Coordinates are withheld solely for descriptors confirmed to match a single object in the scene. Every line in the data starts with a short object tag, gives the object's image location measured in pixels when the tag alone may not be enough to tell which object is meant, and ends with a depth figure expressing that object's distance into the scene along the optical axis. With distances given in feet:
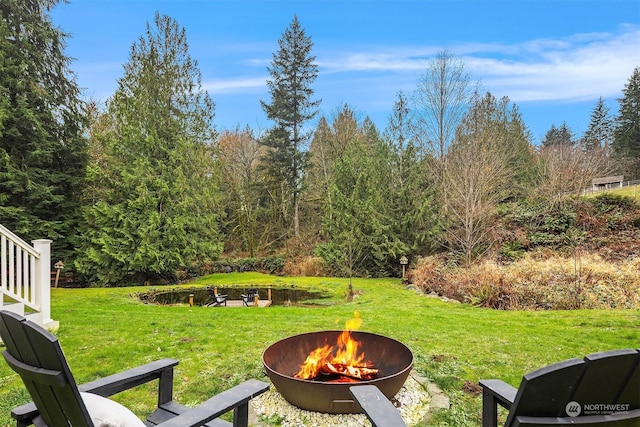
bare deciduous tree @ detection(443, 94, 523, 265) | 36.19
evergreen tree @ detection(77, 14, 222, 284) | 43.75
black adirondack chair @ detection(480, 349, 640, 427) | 3.84
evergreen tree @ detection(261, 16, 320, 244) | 61.11
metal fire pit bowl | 8.41
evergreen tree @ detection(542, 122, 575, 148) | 114.73
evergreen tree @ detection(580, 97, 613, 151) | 91.88
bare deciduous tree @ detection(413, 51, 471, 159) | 51.67
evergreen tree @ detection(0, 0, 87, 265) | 38.09
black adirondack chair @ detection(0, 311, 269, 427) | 4.46
